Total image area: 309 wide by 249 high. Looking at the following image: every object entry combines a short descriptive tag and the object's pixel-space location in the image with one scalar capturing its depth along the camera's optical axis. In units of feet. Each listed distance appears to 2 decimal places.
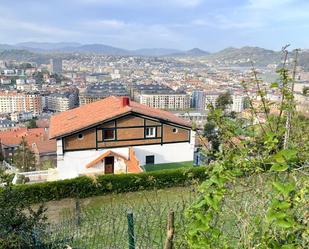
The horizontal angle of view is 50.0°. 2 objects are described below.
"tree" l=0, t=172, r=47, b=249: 14.17
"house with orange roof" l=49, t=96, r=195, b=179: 51.13
